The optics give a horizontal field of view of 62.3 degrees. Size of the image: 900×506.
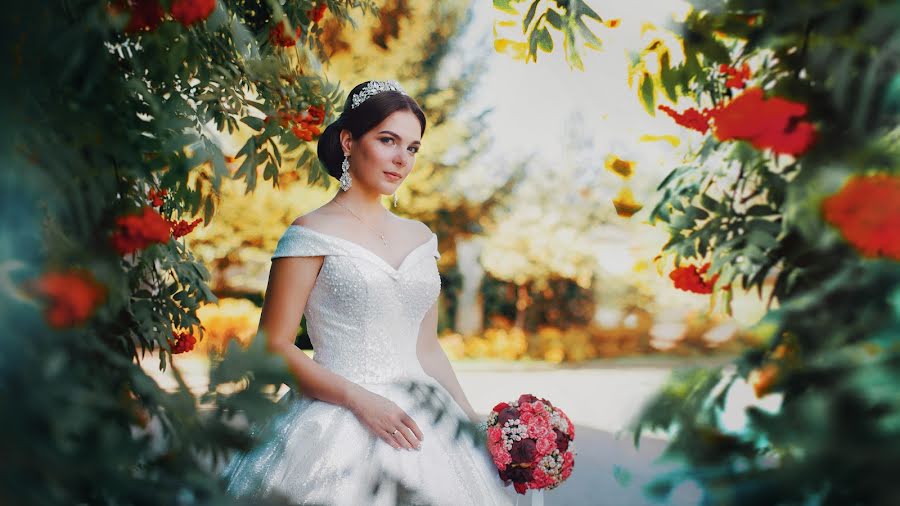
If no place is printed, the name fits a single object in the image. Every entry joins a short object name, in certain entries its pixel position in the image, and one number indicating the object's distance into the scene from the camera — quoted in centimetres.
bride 222
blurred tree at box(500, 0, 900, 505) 69
